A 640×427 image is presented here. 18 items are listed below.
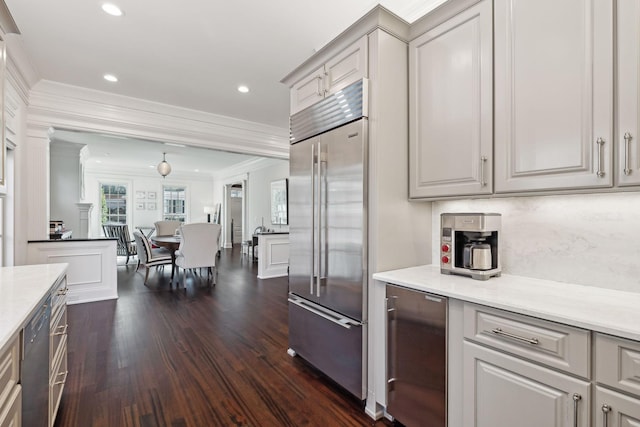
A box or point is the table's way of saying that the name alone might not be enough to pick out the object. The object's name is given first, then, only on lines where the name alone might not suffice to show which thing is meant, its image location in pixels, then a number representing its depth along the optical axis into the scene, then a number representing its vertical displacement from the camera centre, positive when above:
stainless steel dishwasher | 1.13 -0.64
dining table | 5.36 -0.59
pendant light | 6.92 +0.99
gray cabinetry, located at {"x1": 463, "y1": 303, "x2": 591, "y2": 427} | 1.10 -0.63
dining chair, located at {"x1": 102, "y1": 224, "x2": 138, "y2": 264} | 6.93 -0.60
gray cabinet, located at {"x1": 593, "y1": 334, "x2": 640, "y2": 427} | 0.99 -0.56
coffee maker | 1.69 -0.19
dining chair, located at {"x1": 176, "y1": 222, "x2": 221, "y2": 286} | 5.01 -0.58
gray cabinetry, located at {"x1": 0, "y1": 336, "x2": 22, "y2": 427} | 0.93 -0.57
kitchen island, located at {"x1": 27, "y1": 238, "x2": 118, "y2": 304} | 3.77 -0.67
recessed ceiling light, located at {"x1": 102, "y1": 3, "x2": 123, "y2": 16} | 2.34 +1.58
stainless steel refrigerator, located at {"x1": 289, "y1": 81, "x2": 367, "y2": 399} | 1.92 -0.17
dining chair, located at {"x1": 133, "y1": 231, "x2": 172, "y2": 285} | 5.20 -0.79
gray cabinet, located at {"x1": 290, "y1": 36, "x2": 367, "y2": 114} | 1.97 +0.98
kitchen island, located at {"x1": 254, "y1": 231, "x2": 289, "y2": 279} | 5.72 -0.81
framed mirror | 7.36 +0.25
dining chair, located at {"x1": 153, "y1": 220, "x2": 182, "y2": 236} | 7.37 -0.39
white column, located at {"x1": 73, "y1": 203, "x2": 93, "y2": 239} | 5.89 -0.17
